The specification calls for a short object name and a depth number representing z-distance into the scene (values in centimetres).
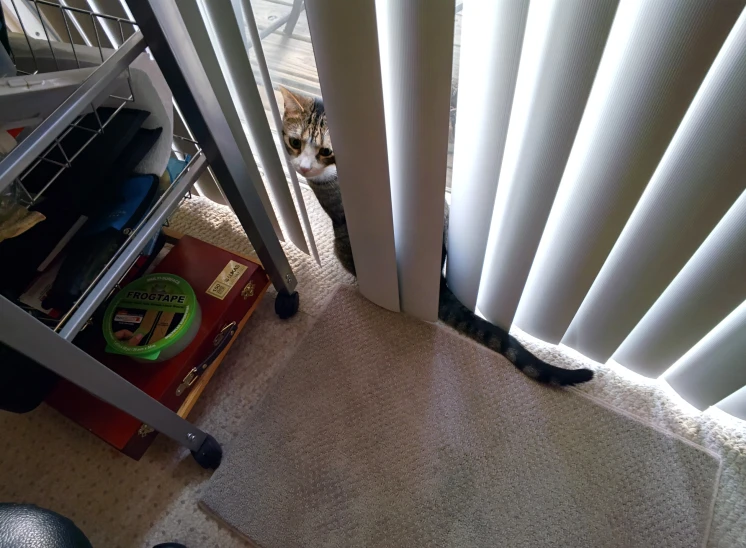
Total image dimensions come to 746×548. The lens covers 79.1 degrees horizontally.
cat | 81
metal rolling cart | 47
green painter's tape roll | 81
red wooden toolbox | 81
